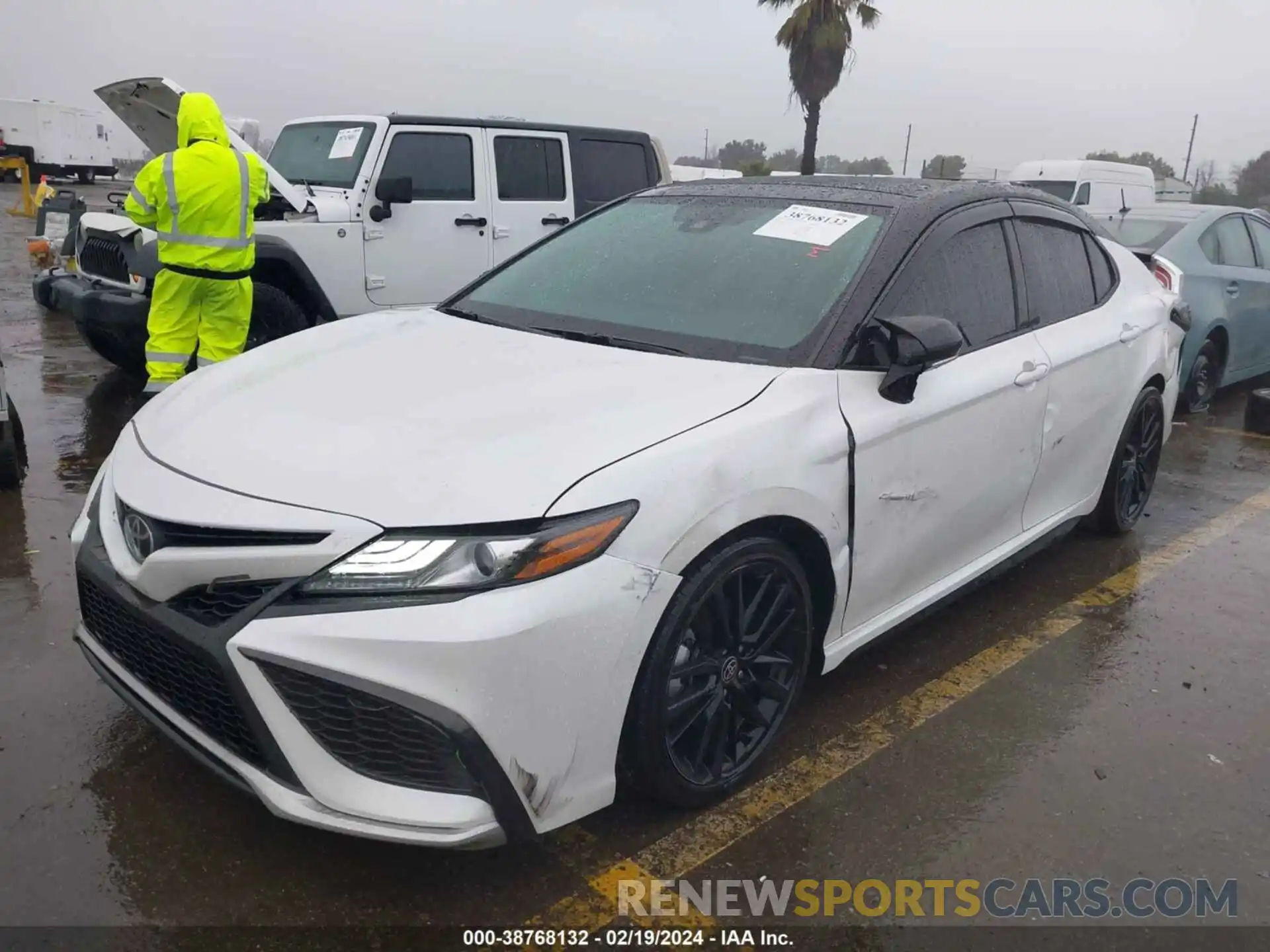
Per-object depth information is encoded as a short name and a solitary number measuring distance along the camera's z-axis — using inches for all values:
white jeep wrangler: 250.1
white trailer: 1461.6
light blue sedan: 284.0
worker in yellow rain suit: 201.9
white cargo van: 720.3
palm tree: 856.3
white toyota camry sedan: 83.0
